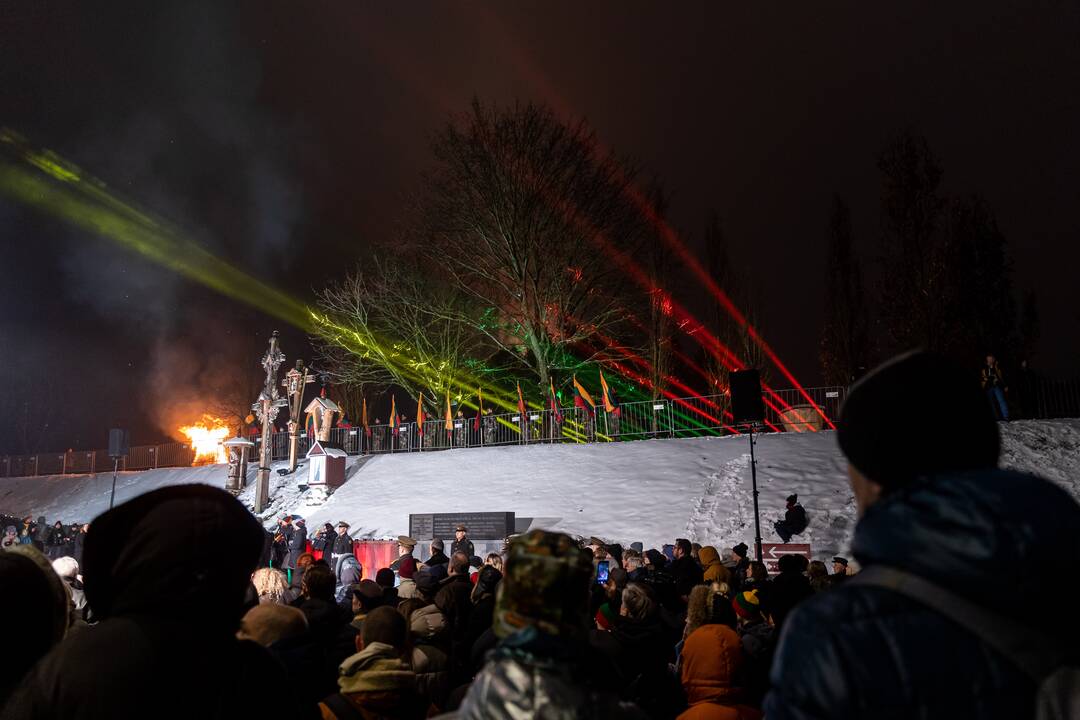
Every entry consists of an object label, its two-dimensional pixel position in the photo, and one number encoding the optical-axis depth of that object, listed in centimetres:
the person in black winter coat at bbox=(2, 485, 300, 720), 188
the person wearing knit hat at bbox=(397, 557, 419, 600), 712
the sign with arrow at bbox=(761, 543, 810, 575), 1393
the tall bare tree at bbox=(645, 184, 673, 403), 3014
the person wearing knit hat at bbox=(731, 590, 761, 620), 630
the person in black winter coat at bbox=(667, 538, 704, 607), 964
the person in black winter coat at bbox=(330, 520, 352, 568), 1648
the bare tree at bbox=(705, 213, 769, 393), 3123
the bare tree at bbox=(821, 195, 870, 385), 3297
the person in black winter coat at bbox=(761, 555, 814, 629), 539
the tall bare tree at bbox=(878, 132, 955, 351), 2756
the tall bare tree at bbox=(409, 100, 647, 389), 3120
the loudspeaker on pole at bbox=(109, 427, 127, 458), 2450
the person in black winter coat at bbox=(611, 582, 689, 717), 502
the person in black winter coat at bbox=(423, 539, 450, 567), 952
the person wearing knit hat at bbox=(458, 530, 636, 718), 160
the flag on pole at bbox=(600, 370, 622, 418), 2598
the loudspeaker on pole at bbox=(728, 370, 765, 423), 1507
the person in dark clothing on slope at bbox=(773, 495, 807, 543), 1617
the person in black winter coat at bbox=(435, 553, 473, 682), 594
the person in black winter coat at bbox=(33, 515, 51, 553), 2244
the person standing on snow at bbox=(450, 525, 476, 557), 1405
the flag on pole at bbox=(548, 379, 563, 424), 2736
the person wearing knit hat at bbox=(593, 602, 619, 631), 589
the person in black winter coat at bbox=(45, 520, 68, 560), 2248
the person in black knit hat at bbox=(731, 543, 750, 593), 777
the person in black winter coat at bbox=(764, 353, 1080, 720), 133
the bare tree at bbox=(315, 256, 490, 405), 3381
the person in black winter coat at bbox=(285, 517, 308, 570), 1709
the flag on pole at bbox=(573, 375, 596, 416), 2672
